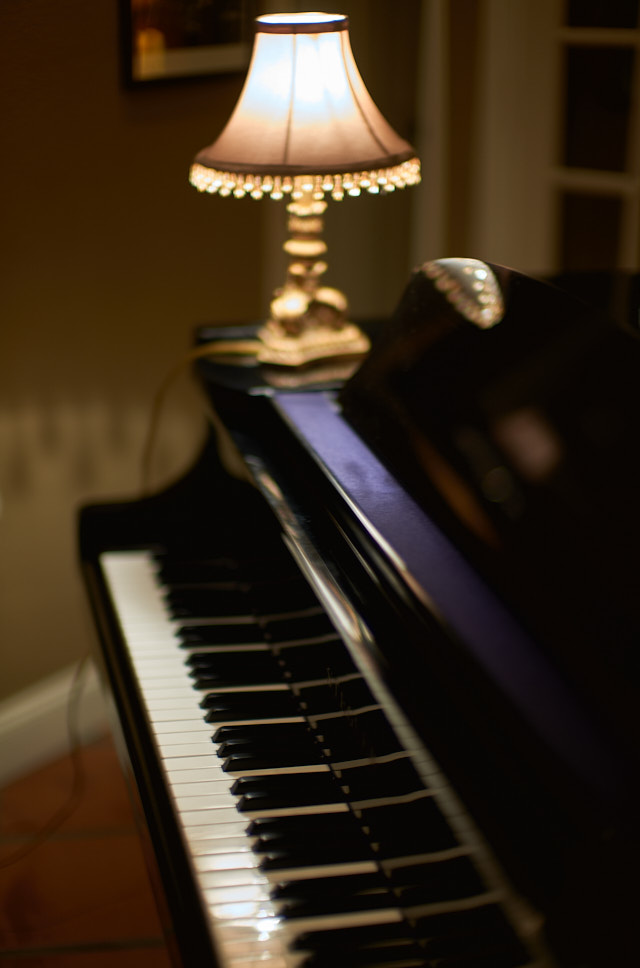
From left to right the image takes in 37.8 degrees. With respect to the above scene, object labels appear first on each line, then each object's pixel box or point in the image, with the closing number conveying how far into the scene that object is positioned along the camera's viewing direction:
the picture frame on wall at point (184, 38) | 1.95
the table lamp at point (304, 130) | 1.35
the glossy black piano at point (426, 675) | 0.76
